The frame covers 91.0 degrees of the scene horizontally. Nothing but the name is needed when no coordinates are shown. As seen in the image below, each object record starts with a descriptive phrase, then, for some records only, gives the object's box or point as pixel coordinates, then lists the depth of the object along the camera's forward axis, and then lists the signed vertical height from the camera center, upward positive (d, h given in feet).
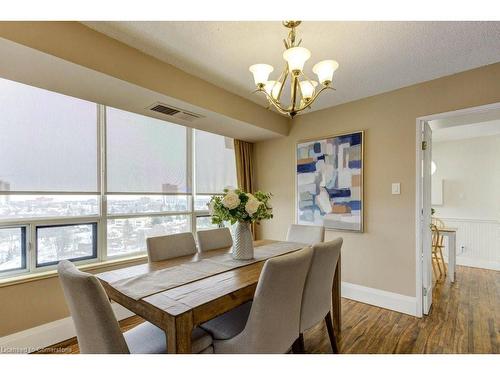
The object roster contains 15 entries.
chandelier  4.72 +2.39
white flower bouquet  5.94 -0.47
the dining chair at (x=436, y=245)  11.51 -2.83
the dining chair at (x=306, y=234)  8.15 -1.57
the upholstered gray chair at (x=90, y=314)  3.21 -1.70
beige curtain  11.96 +1.16
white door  8.27 -1.16
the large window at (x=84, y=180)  6.53 +0.32
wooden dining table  3.40 -1.75
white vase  6.12 -1.36
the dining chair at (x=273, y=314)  3.93 -2.13
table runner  4.22 -1.72
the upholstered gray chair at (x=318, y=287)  4.99 -2.13
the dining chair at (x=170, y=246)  6.25 -1.53
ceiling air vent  7.54 +2.52
